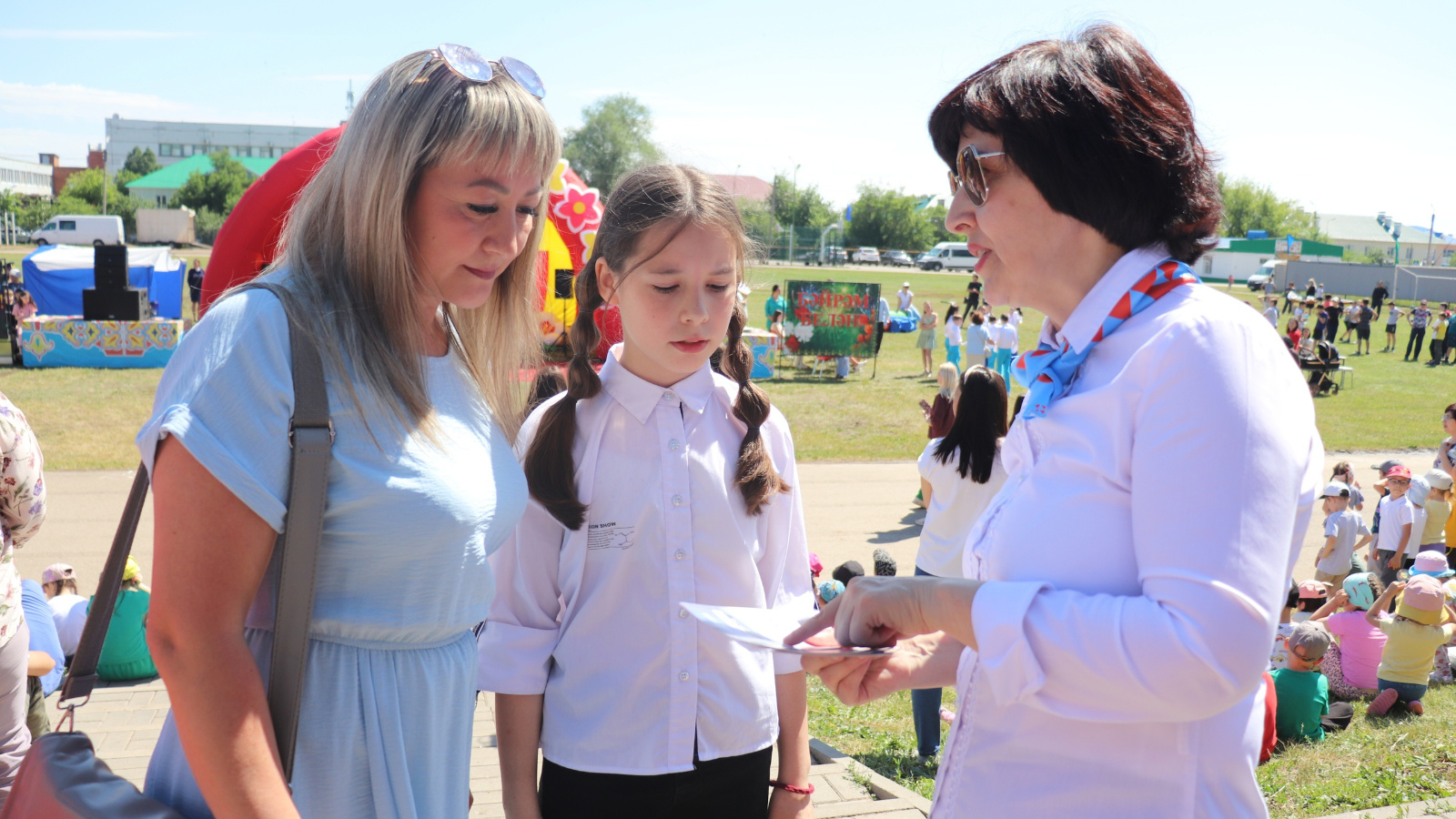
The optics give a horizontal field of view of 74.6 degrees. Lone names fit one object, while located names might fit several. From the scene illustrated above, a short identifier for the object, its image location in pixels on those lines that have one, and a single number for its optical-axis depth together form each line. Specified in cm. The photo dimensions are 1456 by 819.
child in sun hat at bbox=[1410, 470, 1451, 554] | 862
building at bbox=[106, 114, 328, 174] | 12481
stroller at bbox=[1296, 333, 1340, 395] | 2298
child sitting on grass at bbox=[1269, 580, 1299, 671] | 597
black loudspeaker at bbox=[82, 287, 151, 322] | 1947
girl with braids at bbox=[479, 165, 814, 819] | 210
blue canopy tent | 2244
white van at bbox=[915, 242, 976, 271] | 6738
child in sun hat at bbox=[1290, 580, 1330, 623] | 714
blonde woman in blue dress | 136
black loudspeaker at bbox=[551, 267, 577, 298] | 921
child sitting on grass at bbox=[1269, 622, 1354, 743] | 560
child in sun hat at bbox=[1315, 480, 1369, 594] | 822
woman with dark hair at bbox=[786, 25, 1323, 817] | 117
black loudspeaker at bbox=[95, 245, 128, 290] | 1917
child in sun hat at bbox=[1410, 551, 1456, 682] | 683
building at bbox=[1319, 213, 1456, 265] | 11188
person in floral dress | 286
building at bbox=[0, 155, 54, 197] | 11271
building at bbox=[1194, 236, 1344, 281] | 7744
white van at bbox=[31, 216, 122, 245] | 5375
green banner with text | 2198
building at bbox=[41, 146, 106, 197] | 11419
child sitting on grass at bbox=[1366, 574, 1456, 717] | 603
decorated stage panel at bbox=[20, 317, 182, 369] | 1933
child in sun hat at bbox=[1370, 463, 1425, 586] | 837
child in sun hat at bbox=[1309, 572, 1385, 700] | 669
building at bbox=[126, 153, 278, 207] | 8975
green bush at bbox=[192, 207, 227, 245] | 6938
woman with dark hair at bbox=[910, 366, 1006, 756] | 553
